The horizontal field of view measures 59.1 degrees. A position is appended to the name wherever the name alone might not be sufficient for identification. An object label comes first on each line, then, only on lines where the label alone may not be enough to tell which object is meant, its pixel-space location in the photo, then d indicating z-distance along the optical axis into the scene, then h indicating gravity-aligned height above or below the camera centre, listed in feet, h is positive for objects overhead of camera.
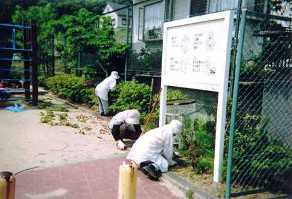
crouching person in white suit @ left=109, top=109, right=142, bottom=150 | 17.58 -4.08
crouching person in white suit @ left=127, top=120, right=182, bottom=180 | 14.11 -4.43
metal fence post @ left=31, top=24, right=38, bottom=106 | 29.66 -0.47
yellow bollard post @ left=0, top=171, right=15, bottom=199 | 6.36 -3.01
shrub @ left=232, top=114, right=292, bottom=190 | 12.17 -4.09
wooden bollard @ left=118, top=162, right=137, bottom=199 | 7.31 -3.17
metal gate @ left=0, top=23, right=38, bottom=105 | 29.93 -1.41
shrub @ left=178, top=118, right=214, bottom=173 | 13.75 -4.29
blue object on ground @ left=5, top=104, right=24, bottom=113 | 28.29 -4.86
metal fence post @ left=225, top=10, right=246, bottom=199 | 10.63 -1.44
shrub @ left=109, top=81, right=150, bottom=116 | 23.68 -2.78
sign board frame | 11.83 +0.18
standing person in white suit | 25.87 -2.24
